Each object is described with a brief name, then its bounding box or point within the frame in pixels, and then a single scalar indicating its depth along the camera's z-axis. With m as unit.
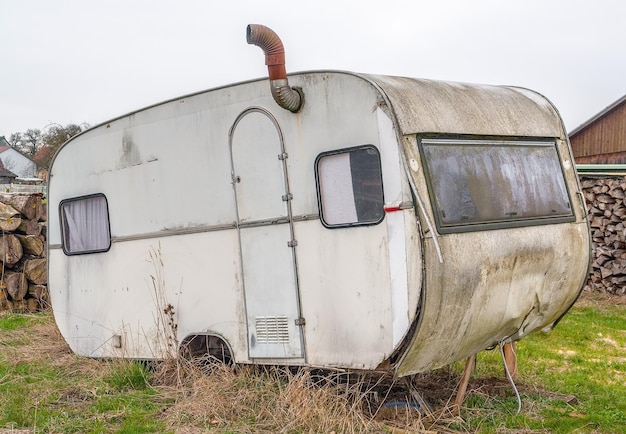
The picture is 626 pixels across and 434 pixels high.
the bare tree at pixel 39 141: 23.18
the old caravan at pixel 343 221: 5.42
